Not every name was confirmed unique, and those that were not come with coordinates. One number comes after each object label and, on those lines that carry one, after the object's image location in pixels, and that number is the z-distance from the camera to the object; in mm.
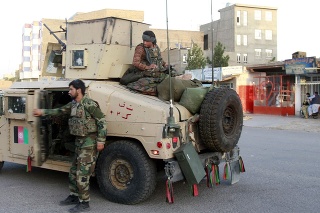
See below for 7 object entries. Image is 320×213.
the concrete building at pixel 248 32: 66000
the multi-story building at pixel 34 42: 55600
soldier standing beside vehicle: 5113
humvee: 5133
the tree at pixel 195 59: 37969
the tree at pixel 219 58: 38903
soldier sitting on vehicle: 5941
